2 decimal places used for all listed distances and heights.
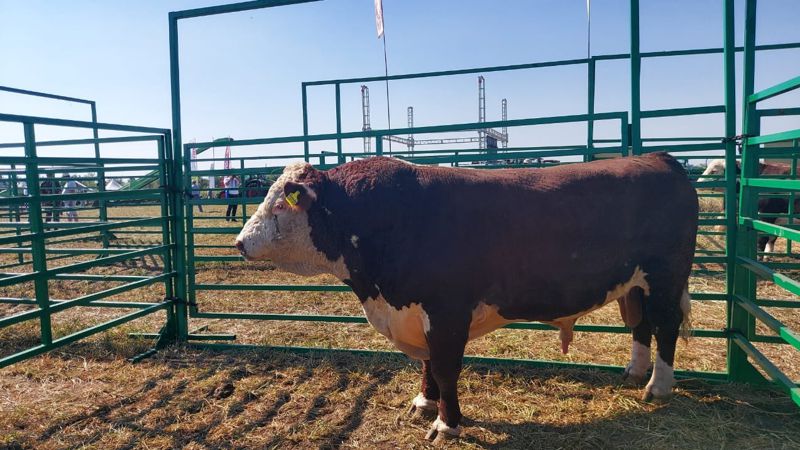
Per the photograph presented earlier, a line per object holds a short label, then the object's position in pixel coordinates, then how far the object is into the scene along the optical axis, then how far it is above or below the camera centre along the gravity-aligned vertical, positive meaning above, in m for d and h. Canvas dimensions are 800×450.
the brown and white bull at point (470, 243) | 3.14 -0.35
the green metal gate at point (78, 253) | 3.82 -0.53
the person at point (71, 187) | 12.89 +0.31
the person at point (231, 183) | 14.55 +0.36
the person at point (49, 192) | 10.00 +0.21
